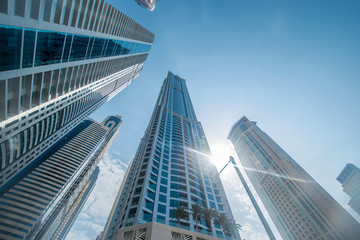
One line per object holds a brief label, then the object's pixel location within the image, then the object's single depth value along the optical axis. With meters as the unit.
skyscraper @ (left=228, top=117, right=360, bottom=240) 62.69
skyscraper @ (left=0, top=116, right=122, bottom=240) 62.03
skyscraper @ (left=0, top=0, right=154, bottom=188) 26.59
